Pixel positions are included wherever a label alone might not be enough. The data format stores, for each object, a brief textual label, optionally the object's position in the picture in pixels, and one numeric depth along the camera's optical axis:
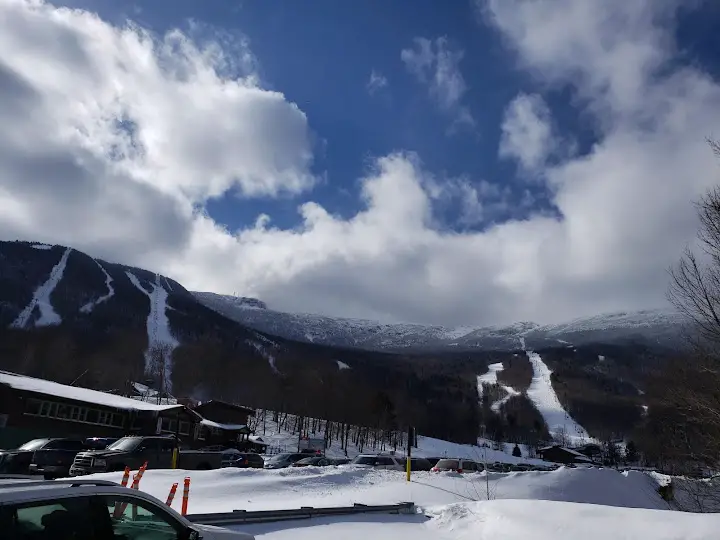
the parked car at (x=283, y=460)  36.06
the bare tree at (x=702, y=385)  16.33
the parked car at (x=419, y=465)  34.41
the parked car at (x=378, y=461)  32.12
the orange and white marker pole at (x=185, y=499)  11.12
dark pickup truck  21.39
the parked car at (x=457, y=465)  31.96
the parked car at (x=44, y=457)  11.42
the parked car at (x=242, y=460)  32.89
